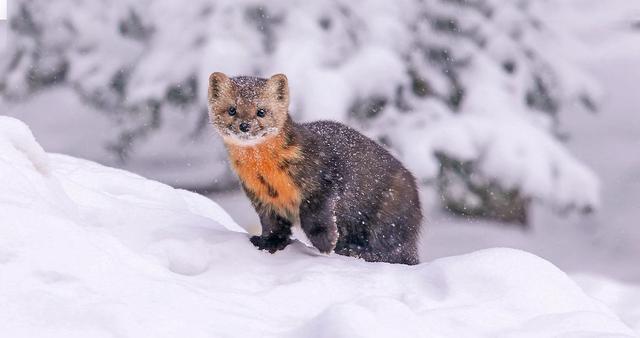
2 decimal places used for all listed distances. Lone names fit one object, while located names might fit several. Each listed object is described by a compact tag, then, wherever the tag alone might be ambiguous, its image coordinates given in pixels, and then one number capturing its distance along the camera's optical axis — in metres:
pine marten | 8.94
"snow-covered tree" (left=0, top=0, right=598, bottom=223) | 19.02
